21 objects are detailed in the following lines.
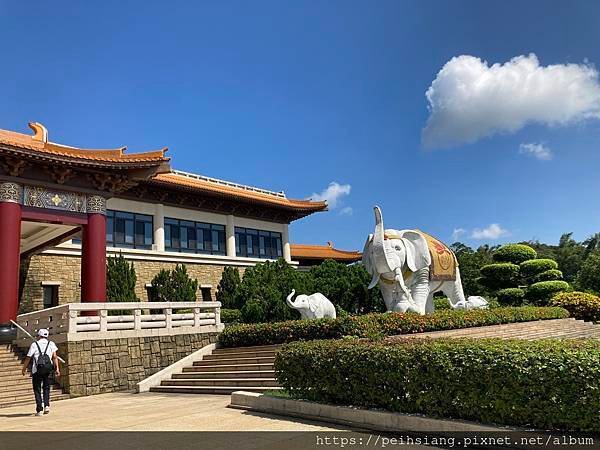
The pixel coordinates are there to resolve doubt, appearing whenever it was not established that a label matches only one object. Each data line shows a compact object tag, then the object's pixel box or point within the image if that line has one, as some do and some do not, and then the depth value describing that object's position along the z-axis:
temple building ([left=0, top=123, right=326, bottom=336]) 14.17
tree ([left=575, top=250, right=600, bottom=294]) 31.23
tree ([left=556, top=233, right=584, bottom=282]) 55.26
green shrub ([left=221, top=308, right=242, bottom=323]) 20.17
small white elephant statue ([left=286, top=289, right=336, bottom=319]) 15.18
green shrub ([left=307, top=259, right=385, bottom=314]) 21.45
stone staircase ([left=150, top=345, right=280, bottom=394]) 10.91
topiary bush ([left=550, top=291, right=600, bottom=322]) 23.01
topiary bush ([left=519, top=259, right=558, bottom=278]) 27.89
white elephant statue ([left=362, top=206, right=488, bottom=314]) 15.49
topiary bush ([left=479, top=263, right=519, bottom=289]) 28.00
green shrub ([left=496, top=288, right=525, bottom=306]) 27.41
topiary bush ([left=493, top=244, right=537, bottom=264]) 28.67
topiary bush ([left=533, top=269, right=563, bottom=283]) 27.83
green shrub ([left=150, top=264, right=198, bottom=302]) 21.12
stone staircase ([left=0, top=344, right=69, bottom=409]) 10.88
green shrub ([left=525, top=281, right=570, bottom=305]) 26.77
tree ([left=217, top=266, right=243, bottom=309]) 23.59
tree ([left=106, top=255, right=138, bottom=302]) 18.78
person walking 8.77
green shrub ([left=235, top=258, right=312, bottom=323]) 19.39
